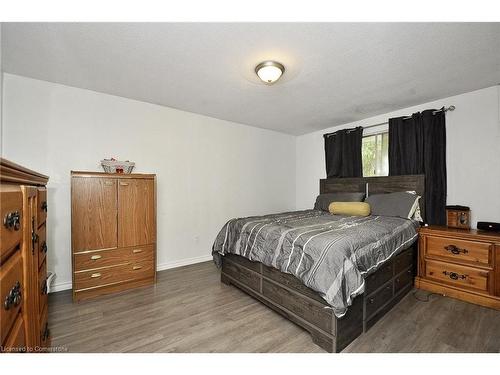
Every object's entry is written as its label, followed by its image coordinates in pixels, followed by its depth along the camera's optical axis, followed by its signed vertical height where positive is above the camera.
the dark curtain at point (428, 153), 2.88 +0.45
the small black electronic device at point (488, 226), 2.30 -0.43
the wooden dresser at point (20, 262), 0.73 -0.29
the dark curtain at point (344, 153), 3.77 +0.59
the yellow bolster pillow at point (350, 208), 2.95 -0.31
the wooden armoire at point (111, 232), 2.22 -0.47
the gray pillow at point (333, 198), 3.49 -0.20
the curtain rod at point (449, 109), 2.80 +0.98
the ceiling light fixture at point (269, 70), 1.97 +1.05
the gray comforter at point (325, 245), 1.50 -0.50
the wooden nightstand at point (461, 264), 2.10 -0.81
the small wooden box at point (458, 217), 2.53 -0.36
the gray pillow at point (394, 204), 2.79 -0.24
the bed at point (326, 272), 1.52 -0.72
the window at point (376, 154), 3.52 +0.52
